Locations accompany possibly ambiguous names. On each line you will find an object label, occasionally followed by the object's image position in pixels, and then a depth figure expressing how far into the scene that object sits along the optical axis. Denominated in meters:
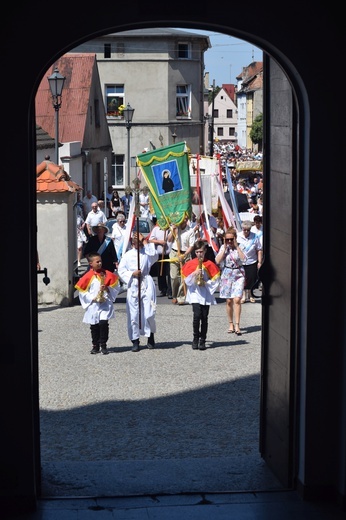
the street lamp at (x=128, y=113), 38.75
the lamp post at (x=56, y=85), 23.50
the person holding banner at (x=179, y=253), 19.83
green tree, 106.47
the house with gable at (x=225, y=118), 167.88
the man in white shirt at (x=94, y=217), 26.27
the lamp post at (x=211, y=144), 63.80
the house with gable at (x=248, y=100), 126.58
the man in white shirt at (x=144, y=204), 31.02
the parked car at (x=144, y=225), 26.36
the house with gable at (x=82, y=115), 41.34
